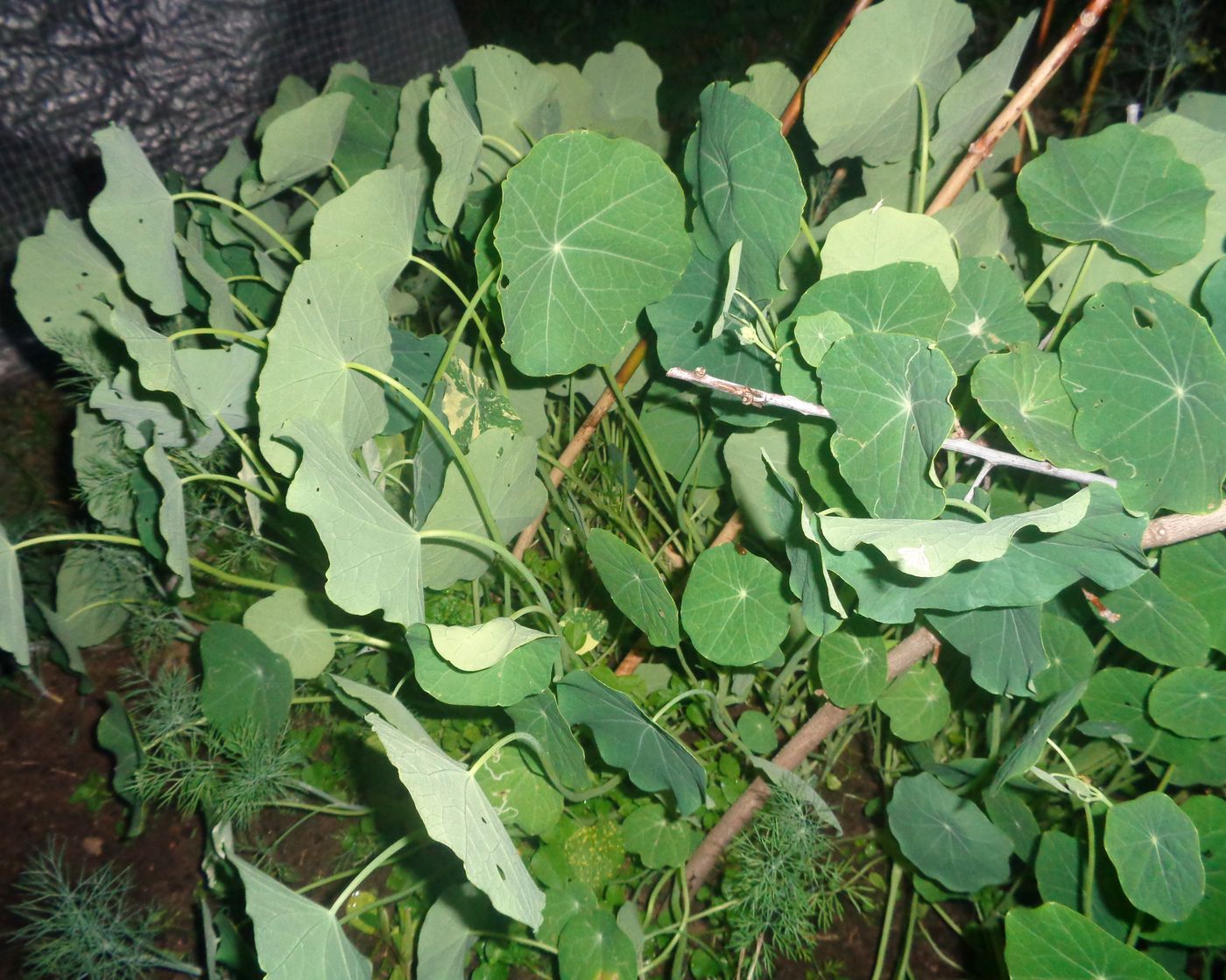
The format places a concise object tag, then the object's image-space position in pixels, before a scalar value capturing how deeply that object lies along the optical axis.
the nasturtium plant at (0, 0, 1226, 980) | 0.60
